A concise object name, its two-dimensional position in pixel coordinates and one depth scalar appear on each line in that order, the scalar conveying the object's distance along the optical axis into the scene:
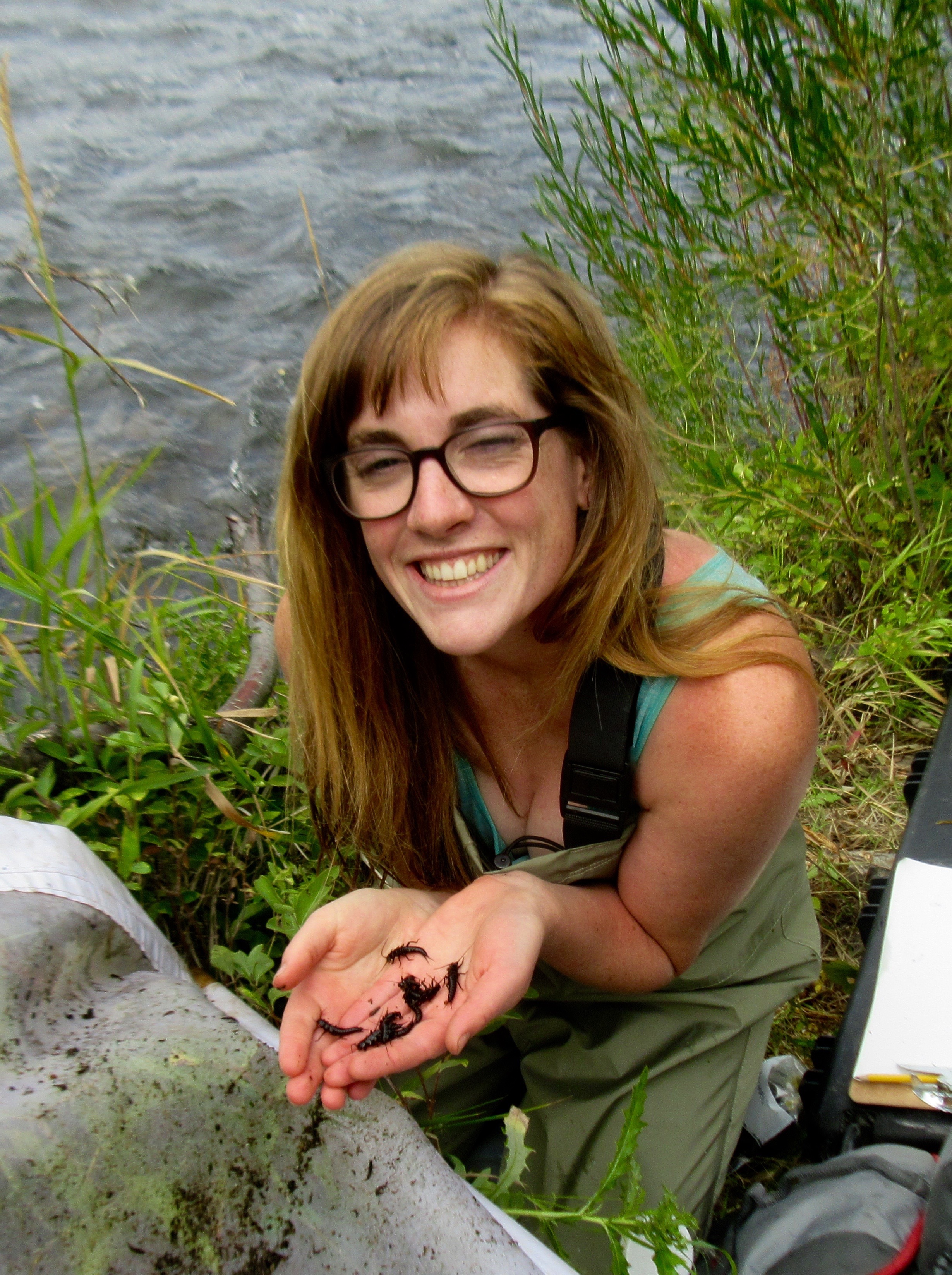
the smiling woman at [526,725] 0.67
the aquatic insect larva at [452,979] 0.62
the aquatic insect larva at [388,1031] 0.60
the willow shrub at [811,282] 1.05
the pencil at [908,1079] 0.71
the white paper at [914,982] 0.74
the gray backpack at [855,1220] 0.58
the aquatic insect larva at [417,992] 0.62
